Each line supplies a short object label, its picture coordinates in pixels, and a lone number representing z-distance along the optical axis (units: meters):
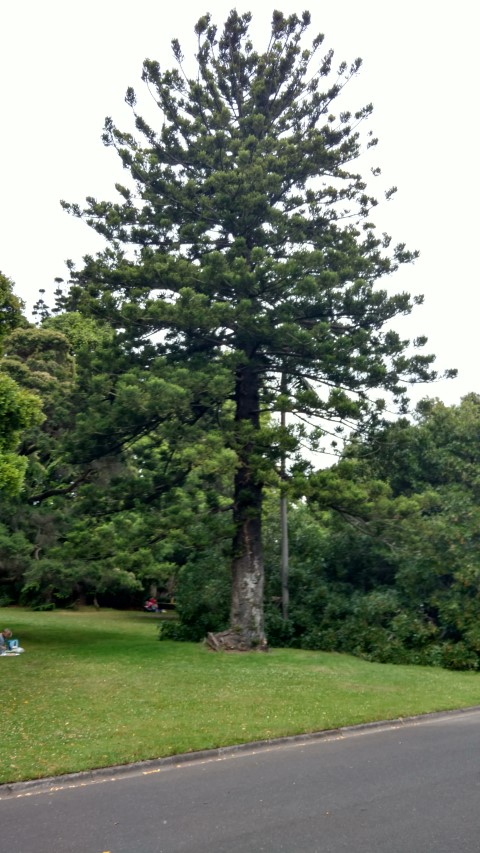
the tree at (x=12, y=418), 15.06
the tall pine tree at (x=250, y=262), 22.09
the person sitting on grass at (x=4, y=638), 19.64
